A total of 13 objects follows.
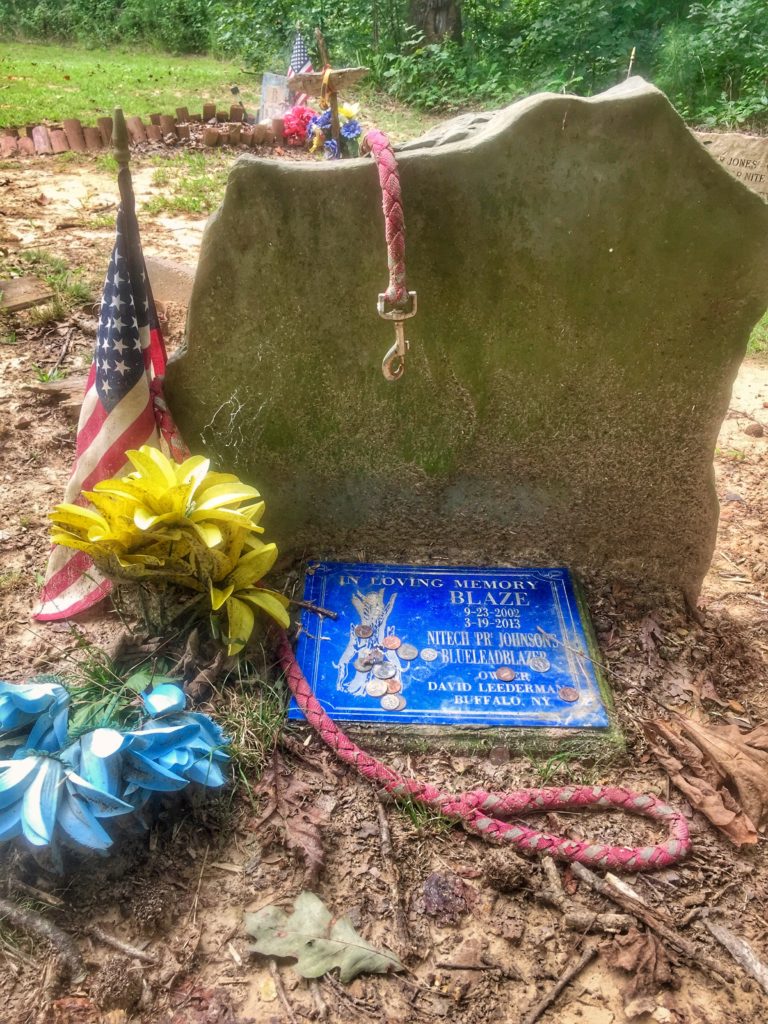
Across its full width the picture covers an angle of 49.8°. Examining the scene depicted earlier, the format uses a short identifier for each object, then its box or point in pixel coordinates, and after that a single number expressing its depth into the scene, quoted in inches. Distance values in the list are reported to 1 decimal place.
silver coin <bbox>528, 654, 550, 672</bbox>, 33.3
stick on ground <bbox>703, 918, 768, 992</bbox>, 24.4
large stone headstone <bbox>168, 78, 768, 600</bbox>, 29.4
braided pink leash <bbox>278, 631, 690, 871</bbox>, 27.4
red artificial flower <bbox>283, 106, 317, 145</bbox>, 105.0
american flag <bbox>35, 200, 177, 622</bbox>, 31.8
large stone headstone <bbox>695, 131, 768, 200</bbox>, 76.1
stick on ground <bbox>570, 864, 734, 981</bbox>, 24.7
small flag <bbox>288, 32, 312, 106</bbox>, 114.8
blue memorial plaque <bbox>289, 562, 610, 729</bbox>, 31.8
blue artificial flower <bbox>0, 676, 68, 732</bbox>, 25.1
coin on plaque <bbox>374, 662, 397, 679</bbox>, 32.8
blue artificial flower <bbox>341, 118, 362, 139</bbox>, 68.3
